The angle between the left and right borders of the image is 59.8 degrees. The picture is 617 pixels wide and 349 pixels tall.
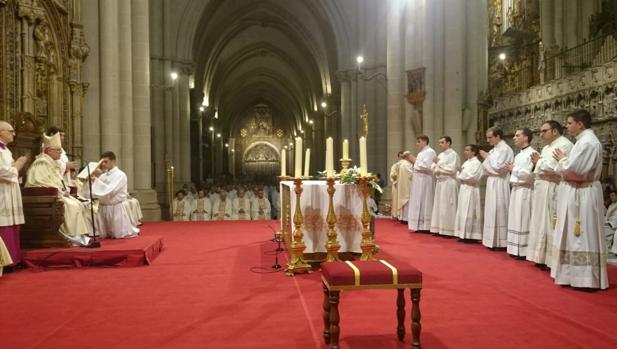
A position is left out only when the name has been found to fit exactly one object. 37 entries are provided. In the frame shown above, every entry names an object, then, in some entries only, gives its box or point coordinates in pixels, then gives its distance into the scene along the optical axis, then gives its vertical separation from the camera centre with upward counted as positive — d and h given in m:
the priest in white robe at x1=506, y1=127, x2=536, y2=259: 7.68 -0.36
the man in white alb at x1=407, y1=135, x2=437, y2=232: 10.99 -0.36
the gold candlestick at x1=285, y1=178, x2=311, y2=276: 6.62 -0.89
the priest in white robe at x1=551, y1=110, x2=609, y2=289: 5.82 -0.49
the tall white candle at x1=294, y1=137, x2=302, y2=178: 6.79 +0.18
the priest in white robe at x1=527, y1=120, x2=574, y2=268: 6.73 -0.30
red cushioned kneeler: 3.80 -0.77
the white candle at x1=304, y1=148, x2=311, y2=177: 7.43 +0.13
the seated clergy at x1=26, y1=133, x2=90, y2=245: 7.86 -0.10
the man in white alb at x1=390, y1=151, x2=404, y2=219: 13.27 -0.36
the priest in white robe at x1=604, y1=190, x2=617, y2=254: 9.29 -0.84
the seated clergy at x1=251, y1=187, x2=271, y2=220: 15.87 -1.01
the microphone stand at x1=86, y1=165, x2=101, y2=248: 7.80 -1.01
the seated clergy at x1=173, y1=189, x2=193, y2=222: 15.27 -0.96
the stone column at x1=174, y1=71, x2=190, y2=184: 22.44 +1.92
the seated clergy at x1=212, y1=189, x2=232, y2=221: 15.53 -1.00
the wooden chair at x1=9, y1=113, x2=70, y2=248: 7.55 -0.61
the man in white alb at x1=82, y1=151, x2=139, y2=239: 9.01 -0.46
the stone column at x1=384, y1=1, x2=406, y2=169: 15.50 +2.80
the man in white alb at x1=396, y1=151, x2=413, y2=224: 12.83 -0.42
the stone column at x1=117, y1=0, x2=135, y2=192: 13.38 +2.00
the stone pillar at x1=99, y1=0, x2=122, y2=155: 12.87 +2.33
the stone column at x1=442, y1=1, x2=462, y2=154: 13.81 +2.52
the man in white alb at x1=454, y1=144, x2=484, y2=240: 9.36 -0.52
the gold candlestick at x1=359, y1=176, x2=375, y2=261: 6.60 -0.70
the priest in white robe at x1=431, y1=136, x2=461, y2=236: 10.16 -0.36
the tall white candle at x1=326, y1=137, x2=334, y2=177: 6.50 +0.16
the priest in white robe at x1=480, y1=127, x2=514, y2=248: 8.52 -0.31
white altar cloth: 7.06 -0.53
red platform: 7.22 -1.11
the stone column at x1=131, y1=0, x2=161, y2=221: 14.12 +1.68
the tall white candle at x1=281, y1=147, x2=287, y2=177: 7.84 +0.15
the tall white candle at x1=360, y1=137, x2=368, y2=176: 6.49 +0.19
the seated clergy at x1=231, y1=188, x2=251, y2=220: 15.70 -0.99
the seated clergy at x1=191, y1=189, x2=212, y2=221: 15.39 -0.99
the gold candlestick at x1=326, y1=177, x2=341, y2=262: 6.69 -0.80
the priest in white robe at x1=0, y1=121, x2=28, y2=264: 6.64 -0.30
